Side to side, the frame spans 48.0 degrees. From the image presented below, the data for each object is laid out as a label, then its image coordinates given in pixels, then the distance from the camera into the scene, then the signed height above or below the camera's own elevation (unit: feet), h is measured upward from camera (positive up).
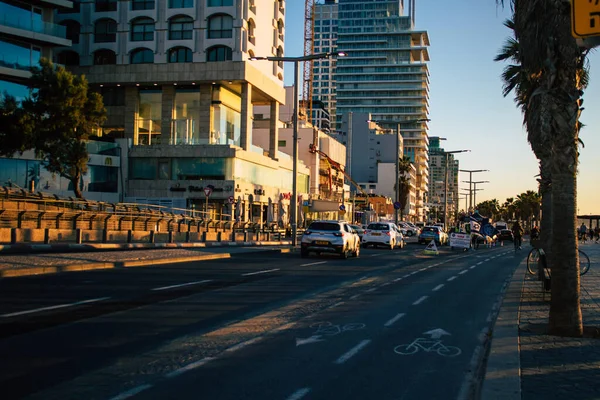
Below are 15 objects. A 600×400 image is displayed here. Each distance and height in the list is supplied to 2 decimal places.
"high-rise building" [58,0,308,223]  219.82 +44.45
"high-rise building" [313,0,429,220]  642.63 +51.22
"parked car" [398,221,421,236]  279.28 -3.50
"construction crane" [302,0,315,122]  622.13 +172.17
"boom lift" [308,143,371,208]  335.26 +30.65
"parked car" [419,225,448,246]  186.14 -3.62
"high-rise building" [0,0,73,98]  179.11 +49.52
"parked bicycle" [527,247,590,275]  68.33 -4.12
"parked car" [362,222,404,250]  149.07 -3.29
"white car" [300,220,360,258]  99.04 -2.85
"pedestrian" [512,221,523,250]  139.44 -2.44
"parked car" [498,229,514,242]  265.71 -5.06
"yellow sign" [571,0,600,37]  17.62 +5.41
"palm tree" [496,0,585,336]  33.01 +4.18
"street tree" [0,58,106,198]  134.21 +19.41
